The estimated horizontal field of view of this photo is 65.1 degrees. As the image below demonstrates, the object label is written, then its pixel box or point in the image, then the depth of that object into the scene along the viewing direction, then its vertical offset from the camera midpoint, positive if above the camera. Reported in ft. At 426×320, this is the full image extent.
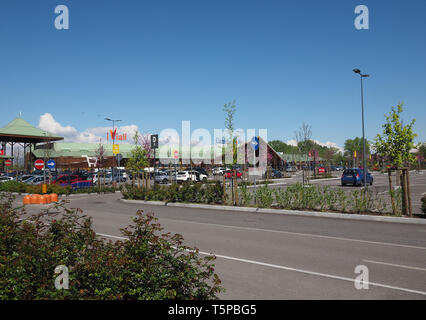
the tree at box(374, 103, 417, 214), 47.65 +3.41
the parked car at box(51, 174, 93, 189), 107.86 -3.54
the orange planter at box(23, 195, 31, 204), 70.05 -5.86
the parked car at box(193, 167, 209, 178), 163.30 -1.92
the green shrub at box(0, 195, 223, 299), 11.64 -3.81
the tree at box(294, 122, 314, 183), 151.53 +10.75
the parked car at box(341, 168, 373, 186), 106.11 -3.75
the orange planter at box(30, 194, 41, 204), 71.16 -5.93
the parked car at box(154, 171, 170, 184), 145.28 -3.98
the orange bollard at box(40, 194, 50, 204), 71.82 -6.05
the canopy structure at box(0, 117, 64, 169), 190.49 +21.36
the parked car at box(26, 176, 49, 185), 117.25 -3.09
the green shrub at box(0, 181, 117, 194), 92.73 -5.17
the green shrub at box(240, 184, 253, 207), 58.03 -5.18
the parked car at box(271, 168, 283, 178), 180.95 -4.02
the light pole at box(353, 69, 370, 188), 85.57 +23.49
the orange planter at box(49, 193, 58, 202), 73.61 -5.78
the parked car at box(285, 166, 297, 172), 257.07 -1.93
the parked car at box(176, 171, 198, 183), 142.31 -3.24
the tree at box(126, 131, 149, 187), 92.17 +2.33
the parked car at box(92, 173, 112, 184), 140.58 -3.68
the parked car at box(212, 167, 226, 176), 195.62 -2.24
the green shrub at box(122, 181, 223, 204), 63.26 -5.01
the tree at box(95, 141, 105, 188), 137.88 +4.22
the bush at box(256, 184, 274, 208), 54.90 -5.13
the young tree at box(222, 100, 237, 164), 60.13 +5.64
